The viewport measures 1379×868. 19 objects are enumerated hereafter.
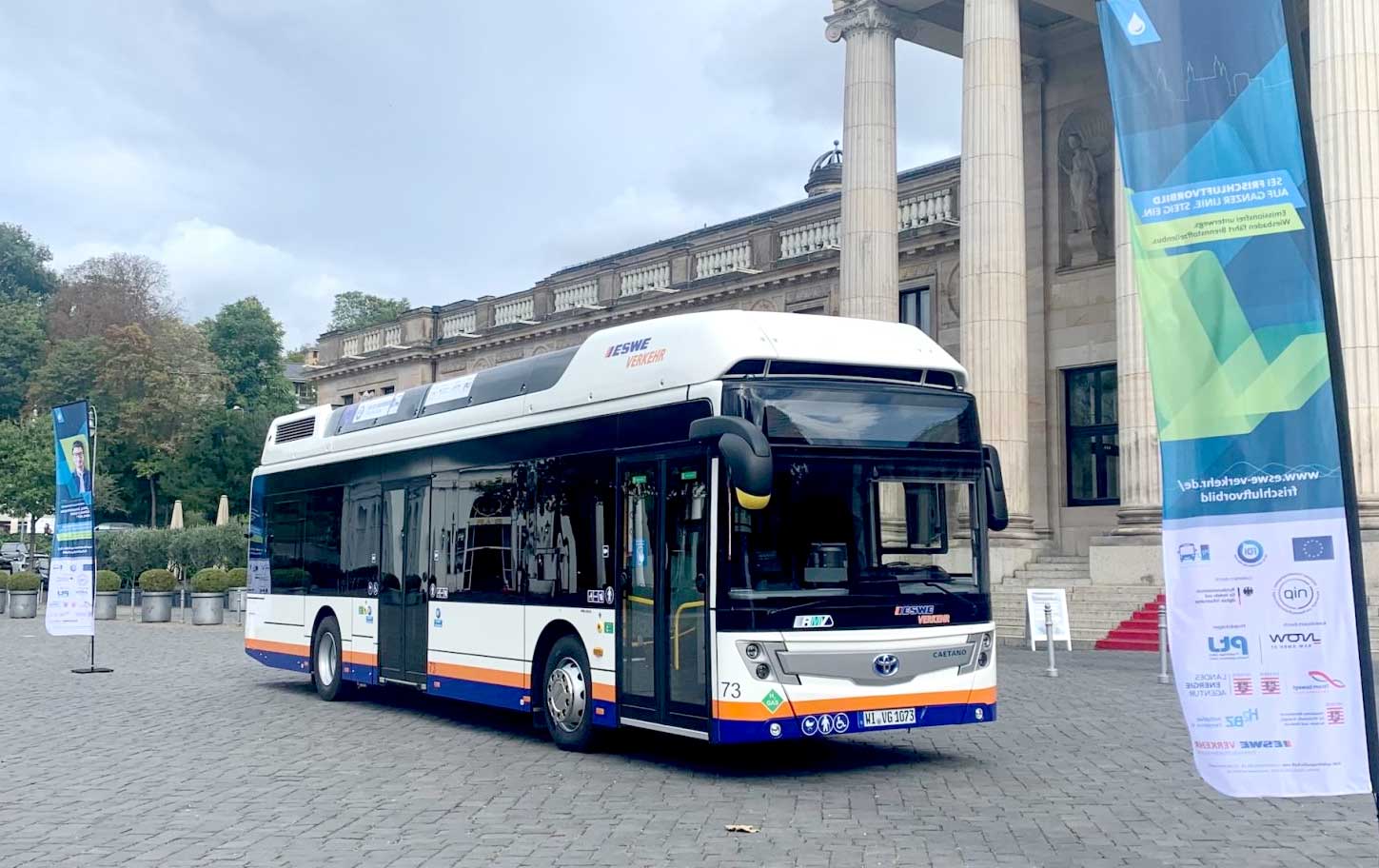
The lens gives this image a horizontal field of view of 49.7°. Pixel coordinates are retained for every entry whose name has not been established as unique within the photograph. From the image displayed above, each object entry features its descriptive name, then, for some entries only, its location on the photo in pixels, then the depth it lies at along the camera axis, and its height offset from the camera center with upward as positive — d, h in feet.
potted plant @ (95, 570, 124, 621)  127.03 -1.54
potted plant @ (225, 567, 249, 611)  123.44 -1.16
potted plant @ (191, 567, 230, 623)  114.21 -1.82
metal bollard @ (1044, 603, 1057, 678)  62.11 -2.90
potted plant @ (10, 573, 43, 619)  133.59 -1.58
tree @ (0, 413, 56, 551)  197.26 +14.14
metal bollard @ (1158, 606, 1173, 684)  59.00 -3.95
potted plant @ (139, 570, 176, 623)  120.16 -1.98
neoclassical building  72.64 +20.86
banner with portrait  69.21 +1.98
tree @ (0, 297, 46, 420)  274.57 +40.92
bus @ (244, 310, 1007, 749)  33.94 +0.73
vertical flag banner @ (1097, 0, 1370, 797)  17.48 +1.61
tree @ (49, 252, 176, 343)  256.93 +49.73
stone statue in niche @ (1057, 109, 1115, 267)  101.65 +25.18
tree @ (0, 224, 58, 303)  333.21 +69.50
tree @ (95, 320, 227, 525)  209.67 +25.80
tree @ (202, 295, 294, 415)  277.03 +42.29
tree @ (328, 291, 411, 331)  326.24 +58.16
